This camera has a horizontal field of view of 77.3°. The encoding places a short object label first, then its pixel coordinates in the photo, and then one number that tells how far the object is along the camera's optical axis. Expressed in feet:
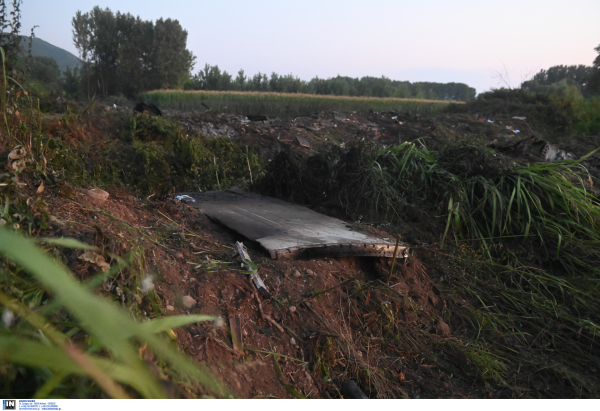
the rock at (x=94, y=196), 7.42
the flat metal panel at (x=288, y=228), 8.64
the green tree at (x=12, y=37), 8.60
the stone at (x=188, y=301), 5.89
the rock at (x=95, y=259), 4.48
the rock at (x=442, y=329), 8.26
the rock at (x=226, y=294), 6.48
